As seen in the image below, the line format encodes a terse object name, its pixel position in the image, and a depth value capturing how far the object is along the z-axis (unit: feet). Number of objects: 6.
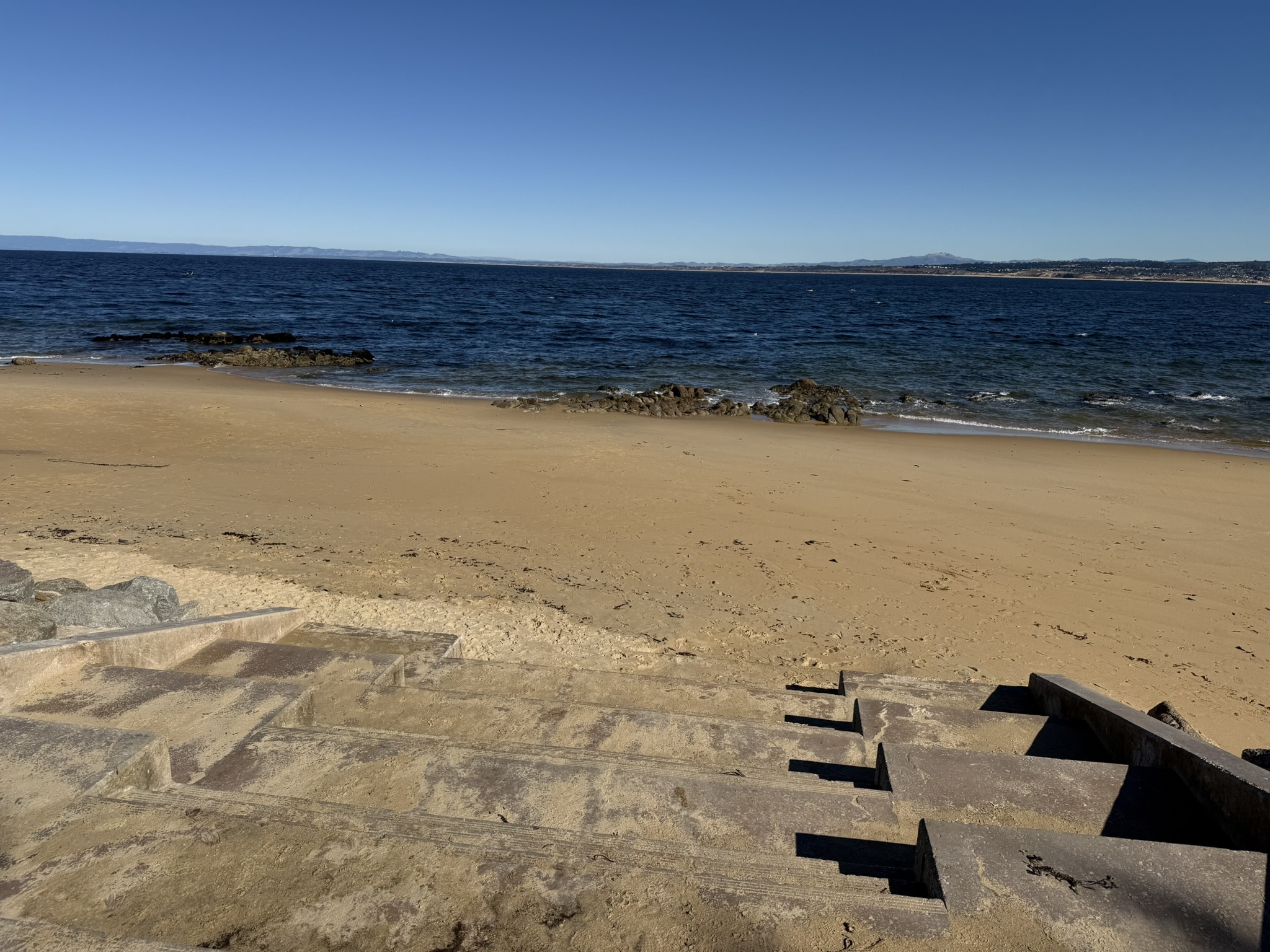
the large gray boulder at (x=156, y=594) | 17.21
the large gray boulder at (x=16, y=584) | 14.96
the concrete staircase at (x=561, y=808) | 7.08
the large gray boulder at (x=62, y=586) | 17.83
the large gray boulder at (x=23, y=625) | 12.12
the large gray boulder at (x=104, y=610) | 15.28
